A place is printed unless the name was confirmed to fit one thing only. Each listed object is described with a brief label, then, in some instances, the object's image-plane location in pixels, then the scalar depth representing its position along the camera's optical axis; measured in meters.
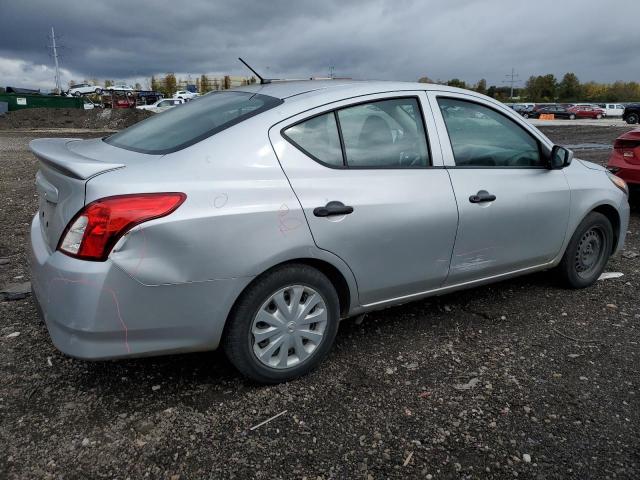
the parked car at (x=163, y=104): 40.50
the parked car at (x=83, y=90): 63.28
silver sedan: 2.44
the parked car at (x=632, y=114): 37.22
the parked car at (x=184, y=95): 50.45
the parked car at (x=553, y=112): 54.41
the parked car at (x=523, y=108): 60.22
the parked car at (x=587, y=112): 53.62
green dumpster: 36.50
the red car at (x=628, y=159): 7.01
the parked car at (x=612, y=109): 56.42
